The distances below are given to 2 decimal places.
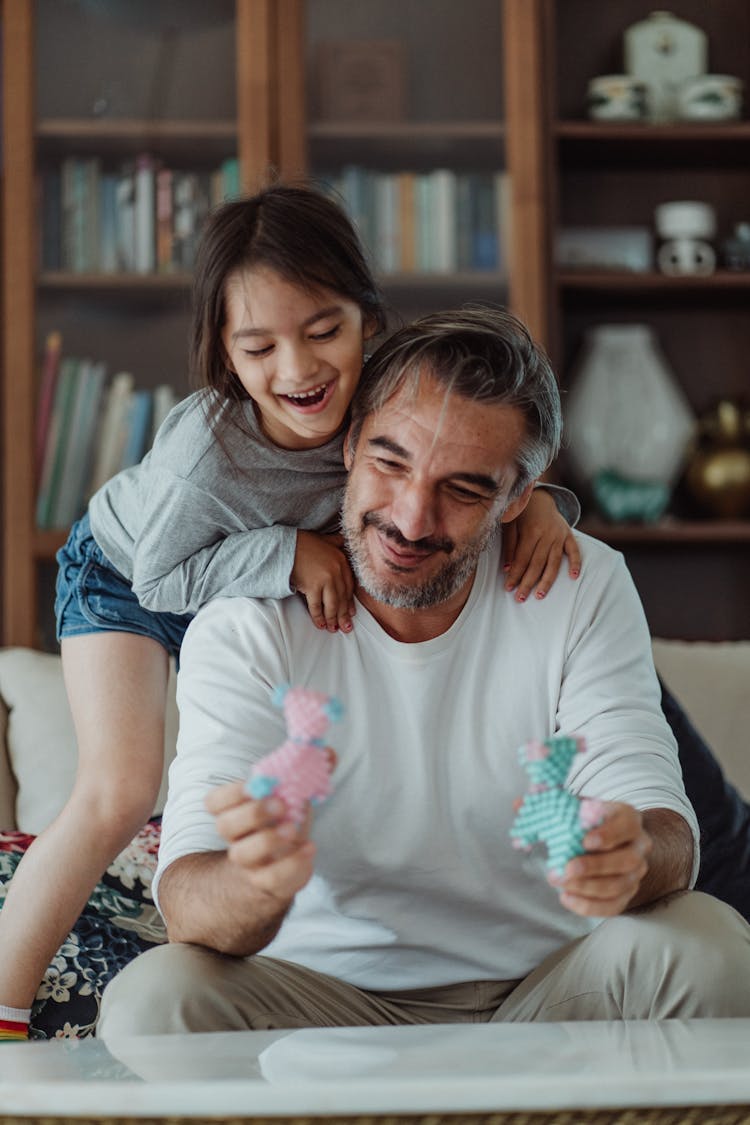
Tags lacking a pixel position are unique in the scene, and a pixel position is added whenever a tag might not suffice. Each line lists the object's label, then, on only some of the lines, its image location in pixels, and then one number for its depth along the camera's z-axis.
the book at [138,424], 2.83
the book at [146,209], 2.84
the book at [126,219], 2.84
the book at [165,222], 2.84
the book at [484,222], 2.88
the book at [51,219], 2.82
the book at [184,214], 2.84
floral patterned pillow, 1.59
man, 1.32
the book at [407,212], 2.89
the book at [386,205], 2.89
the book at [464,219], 2.88
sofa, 1.66
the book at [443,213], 2.89
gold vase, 2.97
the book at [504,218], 2.87
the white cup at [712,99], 2.95
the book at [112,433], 2.80
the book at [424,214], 2.89
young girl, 1.50
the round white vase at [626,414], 2.95
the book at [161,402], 2.84
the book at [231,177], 2.83
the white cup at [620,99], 2.96
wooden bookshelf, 2.80
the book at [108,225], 2.84
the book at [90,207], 2.83
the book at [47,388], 2.79
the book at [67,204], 2.83
